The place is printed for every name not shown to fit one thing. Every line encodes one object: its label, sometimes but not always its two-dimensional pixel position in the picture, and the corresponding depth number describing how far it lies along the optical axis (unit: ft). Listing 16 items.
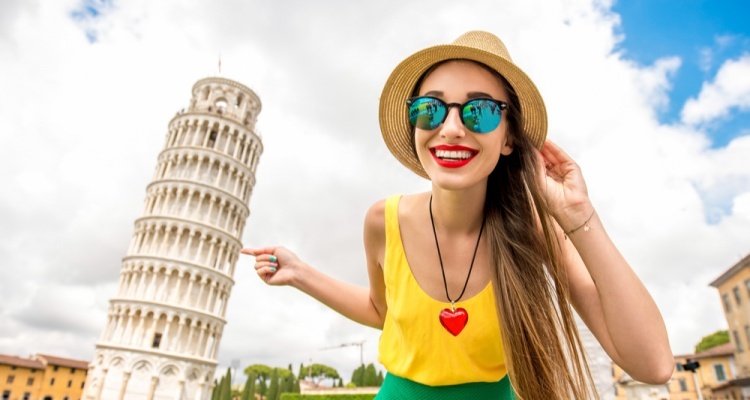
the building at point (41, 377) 183.73
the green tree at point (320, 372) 288.71
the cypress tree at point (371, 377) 114.21
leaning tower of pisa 112.98
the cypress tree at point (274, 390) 128.54
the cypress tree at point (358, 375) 138.42
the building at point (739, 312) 90.58
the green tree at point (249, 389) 134.41
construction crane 226.97
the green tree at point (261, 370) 272.92
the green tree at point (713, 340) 163.32
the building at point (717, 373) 107.14
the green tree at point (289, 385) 131.64
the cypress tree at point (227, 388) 138.31
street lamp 44.50
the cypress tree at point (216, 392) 142.06
